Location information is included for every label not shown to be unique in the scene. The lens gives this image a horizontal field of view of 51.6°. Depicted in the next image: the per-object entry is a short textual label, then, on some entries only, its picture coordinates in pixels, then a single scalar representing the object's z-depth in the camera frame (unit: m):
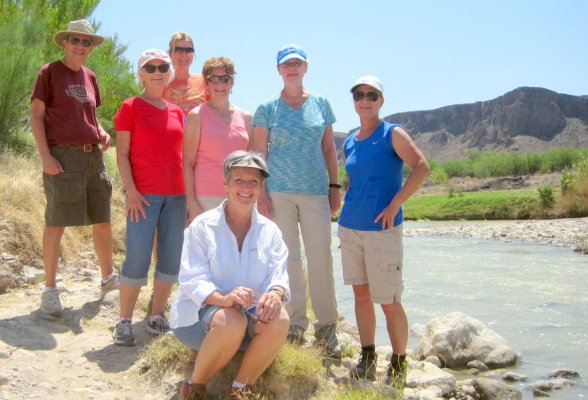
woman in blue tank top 4.25
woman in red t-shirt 4.53
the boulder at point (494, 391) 5.28
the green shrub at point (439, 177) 81.12
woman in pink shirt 4.45
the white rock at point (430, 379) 4.84
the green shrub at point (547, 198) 39.88
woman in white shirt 3.42
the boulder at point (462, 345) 6.62
